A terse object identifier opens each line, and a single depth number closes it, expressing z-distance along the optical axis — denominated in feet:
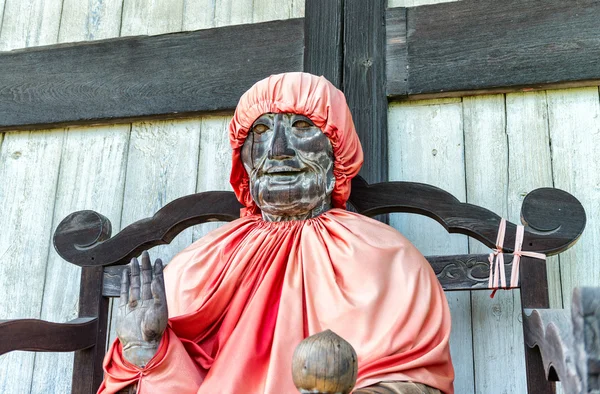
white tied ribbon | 6.64
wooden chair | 6.53
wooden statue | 5.56
